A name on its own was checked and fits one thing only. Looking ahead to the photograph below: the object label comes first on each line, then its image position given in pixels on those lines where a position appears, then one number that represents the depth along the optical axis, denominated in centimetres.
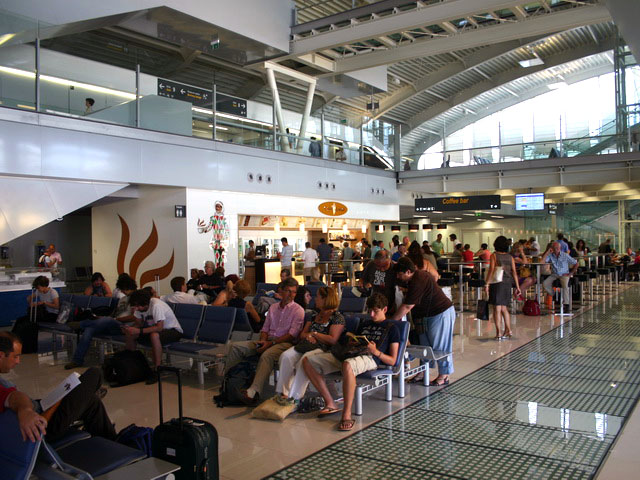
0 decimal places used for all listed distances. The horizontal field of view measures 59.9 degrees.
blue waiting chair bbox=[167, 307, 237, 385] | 656
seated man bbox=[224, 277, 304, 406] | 567
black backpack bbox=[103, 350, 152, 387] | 655
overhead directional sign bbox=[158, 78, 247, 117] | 1329
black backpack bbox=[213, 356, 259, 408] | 562
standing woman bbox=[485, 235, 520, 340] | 916
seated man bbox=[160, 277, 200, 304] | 805
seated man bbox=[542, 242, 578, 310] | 1166
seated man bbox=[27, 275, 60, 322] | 918
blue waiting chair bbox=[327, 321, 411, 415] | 530
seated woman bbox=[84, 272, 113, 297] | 1016
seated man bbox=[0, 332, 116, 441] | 270
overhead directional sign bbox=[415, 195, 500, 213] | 1825
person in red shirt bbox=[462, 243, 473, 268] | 1571
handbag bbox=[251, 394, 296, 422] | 511
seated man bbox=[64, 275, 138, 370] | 765
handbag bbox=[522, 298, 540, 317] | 1177
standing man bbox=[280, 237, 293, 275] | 1554
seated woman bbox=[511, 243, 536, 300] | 1195
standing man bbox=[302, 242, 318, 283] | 1616
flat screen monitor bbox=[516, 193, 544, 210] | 1884
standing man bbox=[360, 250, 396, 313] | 813
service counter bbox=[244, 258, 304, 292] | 1630
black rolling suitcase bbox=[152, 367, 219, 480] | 329
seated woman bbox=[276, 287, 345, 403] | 533
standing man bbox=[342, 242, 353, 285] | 1805
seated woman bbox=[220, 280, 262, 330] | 754
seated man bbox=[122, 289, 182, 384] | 686
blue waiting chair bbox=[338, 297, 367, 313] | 850
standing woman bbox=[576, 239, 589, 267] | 1599
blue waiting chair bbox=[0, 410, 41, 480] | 267
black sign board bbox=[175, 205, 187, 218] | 1321
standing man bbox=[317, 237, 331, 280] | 1711
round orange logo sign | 1783
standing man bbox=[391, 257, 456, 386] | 624
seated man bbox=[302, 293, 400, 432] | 504
